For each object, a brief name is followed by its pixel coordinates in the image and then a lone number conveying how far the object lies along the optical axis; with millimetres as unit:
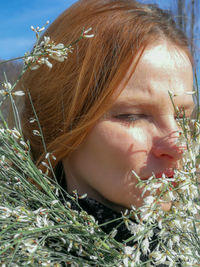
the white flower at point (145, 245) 612
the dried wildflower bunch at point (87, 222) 621
